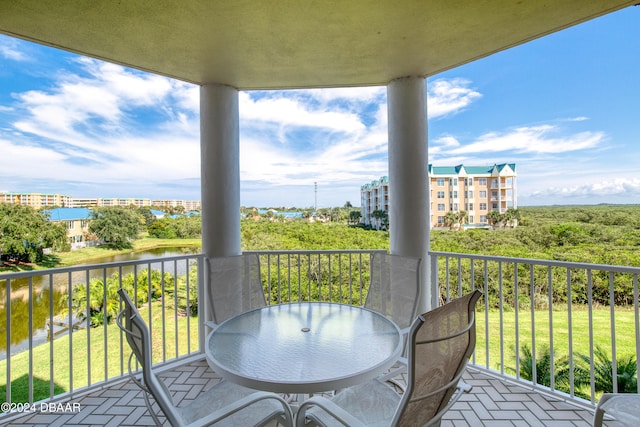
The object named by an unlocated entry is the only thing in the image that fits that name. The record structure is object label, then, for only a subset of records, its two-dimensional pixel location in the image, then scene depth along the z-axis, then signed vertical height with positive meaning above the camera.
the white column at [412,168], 3.14 +0.50
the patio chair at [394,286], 2.63 -0.74
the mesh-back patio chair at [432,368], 0.98 -0.61
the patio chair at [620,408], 1.17 -0.90
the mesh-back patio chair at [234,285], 2.63 -0.69
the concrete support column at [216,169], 3.21 +0.55
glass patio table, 1.27 -0.78
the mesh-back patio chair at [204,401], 1.08 -0.83
